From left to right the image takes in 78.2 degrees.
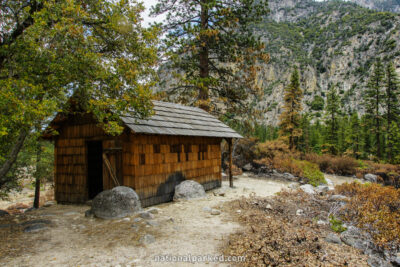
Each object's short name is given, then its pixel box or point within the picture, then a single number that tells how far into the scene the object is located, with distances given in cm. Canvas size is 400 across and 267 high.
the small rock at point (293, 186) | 1308
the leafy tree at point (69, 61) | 459
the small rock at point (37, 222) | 641
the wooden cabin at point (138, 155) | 825
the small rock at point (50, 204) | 979
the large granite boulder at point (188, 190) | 939
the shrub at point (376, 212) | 466
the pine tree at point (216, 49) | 1562
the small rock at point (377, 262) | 393
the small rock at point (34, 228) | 592
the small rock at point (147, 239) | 512
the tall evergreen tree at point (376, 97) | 2850
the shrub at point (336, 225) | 561
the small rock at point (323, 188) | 1124
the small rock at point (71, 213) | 767
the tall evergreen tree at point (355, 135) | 3453
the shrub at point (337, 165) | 2059
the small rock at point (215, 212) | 743
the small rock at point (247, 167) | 1975
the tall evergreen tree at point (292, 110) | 2816
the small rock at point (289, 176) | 1671
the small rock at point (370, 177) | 1808
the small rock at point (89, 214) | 717
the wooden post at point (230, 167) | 1289
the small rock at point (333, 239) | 488
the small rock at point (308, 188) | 1126
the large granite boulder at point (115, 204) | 694
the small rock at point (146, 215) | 685
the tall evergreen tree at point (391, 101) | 2845
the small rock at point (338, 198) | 816
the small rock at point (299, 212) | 683
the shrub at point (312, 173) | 1502
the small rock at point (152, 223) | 628
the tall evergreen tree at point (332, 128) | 3064
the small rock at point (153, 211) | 750
